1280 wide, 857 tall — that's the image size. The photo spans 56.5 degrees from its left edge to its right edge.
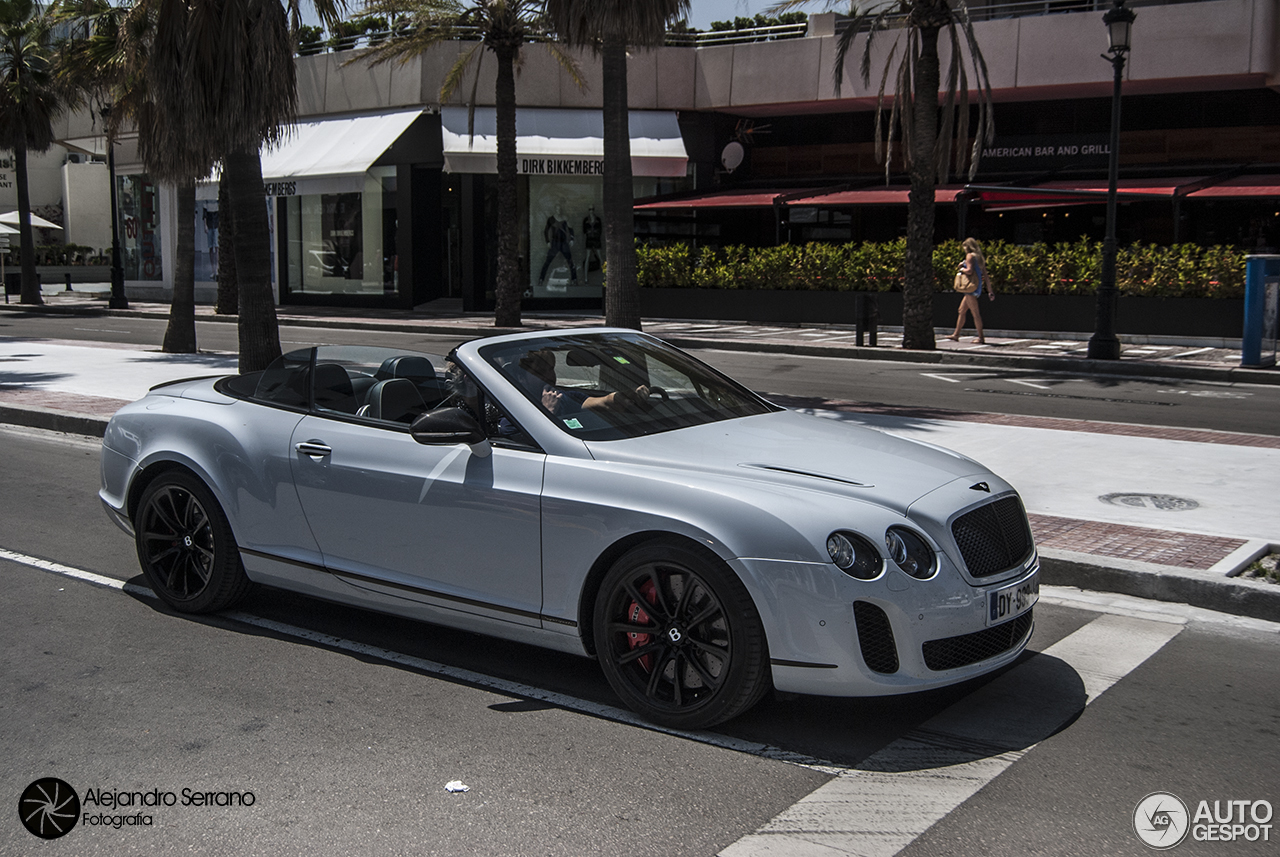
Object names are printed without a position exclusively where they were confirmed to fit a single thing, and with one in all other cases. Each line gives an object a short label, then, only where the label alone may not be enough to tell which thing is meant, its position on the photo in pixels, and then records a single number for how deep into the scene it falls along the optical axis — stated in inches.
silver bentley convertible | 163.5
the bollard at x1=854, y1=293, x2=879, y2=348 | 860.0
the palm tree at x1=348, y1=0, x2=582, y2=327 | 1036.5
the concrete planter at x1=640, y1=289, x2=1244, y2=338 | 882.8
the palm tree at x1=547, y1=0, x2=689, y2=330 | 584.4
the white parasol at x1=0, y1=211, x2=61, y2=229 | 1971.2
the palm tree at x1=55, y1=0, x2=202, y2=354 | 699.4
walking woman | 863.7
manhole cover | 312.7
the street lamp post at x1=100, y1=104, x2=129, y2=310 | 1439.5
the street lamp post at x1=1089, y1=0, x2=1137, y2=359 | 756.0
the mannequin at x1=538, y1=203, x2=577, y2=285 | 1362.0
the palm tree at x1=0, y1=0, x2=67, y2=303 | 1444.4
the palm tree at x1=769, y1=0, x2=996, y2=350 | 803.4
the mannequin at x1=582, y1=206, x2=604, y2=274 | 1375.5
